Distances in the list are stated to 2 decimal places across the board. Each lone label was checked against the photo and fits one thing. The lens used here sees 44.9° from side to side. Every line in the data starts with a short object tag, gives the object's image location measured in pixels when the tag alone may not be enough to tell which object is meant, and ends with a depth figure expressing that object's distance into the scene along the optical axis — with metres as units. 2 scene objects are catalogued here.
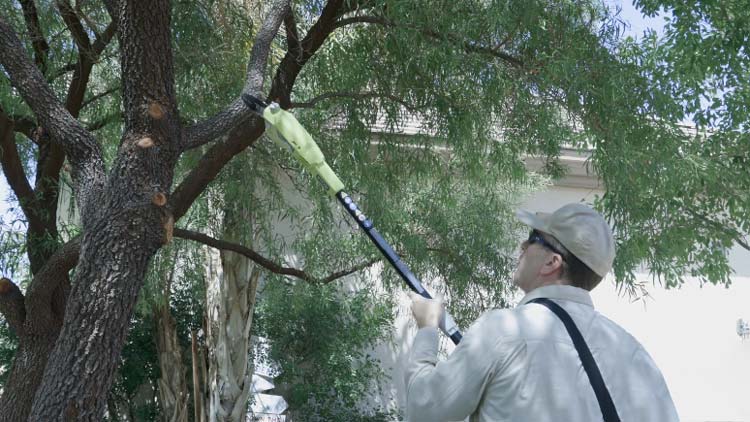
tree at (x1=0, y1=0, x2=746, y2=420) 5.02
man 2.09
